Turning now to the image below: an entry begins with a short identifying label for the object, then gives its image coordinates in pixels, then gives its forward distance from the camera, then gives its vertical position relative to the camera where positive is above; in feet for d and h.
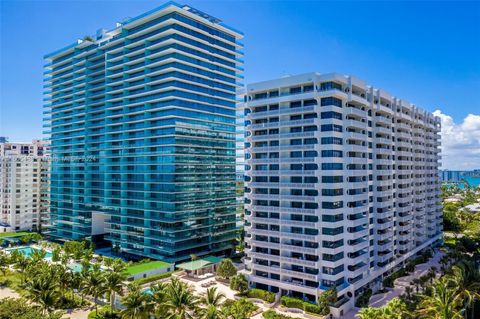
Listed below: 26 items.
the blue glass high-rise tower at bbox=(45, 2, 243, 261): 263.08 +25.81
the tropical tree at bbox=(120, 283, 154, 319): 134.72 -54.83
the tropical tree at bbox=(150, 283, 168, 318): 136.36 -53.61
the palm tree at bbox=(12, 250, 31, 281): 217.56 -60.86
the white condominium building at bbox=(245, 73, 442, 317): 183.62 -12.63
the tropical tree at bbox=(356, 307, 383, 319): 121.15 -52.79
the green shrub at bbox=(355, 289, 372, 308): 179.71 -70.60
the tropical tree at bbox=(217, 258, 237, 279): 216.33 -65.06
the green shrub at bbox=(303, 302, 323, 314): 166.81 -69.38
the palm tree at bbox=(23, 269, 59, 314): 153.99 -56.42
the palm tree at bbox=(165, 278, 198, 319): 135.54 -53.30
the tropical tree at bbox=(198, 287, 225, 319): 127.37 -55.19
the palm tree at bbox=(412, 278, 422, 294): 189.88 -64.33
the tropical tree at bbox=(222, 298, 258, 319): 143.33 -62.98
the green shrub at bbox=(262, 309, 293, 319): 159.41 -69.37
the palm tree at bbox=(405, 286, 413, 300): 165.09 -63.12
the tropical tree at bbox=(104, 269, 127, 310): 156.97 -52.79
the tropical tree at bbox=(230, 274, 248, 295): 193.77 -66.52
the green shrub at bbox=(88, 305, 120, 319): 159.84 -69.35
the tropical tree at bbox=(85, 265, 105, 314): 163.43 -56.31
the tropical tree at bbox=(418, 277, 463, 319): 127.65 -54.24
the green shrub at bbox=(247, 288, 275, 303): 184.14 -70.18
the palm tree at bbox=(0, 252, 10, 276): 228.84 -62.30
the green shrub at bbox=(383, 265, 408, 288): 213.25 -71.82
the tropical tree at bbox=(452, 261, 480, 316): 151.64 -51.75
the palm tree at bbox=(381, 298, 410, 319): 123.50 -53.81
